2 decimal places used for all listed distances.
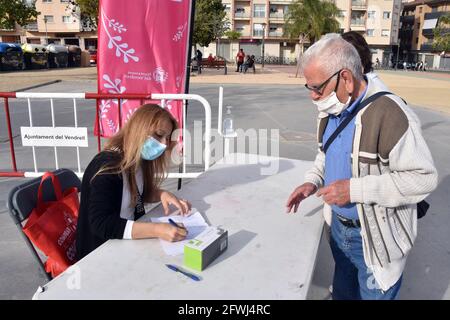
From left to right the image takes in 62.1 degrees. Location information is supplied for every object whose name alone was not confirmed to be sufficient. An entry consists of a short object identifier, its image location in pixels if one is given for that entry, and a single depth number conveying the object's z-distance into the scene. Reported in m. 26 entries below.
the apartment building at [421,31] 56.12
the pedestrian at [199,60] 25.36
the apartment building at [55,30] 53.78
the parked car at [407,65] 55.61
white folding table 1.35
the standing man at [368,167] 1.53
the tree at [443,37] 21.39
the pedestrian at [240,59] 28.64
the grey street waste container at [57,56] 27.77
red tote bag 1.93
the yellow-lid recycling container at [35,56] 25.52
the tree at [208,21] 27.19
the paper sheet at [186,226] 1.64
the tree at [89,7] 20.05
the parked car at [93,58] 32.08
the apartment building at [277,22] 55.91
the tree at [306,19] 33.88
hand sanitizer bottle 3.97
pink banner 4.04
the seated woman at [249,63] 29.34
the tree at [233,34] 50.45
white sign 4.13
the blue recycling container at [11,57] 23.69
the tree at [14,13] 21.62
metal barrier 4.02
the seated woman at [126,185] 1.74
